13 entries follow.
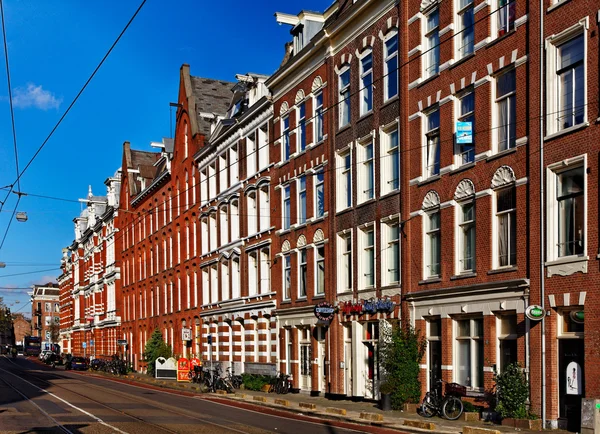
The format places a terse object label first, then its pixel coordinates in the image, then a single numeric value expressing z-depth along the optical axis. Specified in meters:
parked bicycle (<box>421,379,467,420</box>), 25.69
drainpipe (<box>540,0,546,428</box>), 23.21
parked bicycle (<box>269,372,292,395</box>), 39.78
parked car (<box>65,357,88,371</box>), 80.91
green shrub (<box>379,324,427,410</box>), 29.09
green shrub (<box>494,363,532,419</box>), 23.48
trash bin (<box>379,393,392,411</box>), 29.41
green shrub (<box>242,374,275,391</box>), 42.11
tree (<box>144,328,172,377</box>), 61.84
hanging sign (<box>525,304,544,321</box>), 23.05
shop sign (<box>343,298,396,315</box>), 31.52
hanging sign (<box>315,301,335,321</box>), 35.34
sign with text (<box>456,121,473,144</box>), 26.75
